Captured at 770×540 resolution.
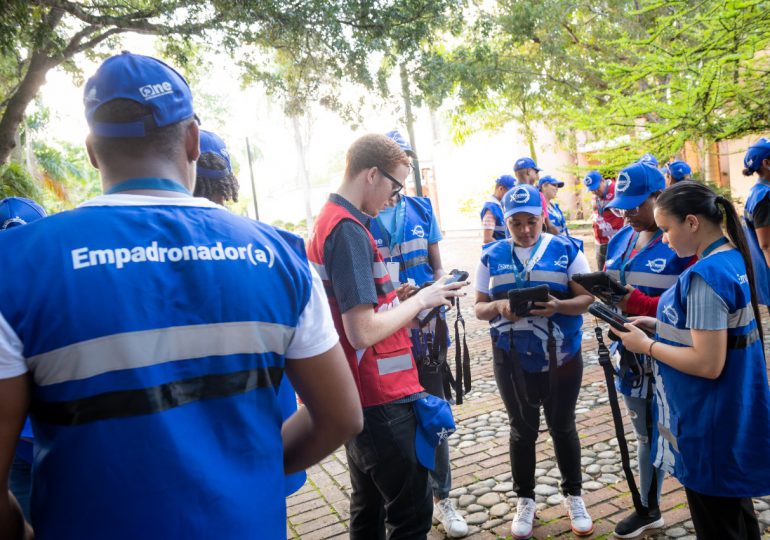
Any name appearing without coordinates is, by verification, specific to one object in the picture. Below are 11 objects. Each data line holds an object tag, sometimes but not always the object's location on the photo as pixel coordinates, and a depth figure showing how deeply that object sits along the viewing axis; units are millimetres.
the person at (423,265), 3758
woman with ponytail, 2543
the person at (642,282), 3332
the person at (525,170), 7668
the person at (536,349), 3635
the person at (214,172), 2572
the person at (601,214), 9211
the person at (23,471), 2337
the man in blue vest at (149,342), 1219
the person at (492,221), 7305
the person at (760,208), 4895
